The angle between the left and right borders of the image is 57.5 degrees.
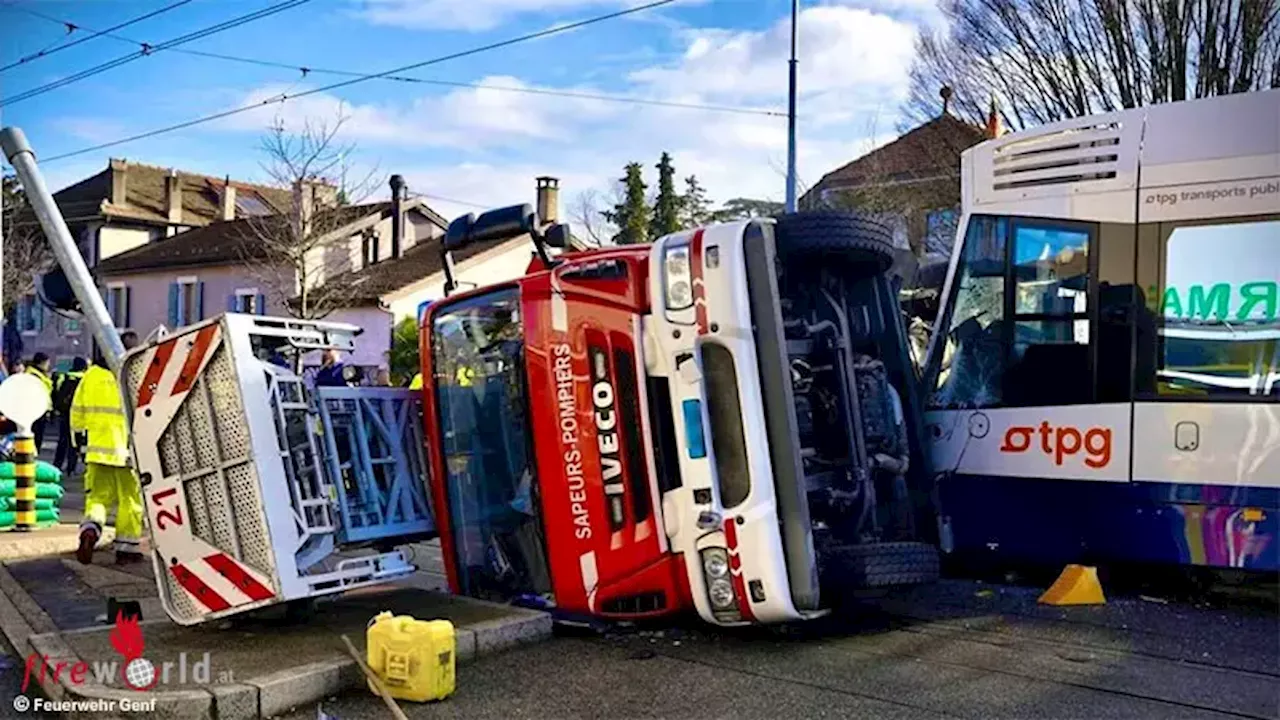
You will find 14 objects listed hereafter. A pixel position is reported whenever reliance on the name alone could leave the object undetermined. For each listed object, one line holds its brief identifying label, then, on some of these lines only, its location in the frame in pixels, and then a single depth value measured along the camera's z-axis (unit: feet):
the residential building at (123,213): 132.26
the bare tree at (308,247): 91.61
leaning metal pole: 20.90
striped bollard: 30.09
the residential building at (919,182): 60.08
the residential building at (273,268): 99.71
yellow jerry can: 14.74
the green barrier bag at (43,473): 31.14
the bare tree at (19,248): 92.79
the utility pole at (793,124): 57.26
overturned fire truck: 16.55
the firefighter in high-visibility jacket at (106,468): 26.37
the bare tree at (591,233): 118.93
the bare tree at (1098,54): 49.16
